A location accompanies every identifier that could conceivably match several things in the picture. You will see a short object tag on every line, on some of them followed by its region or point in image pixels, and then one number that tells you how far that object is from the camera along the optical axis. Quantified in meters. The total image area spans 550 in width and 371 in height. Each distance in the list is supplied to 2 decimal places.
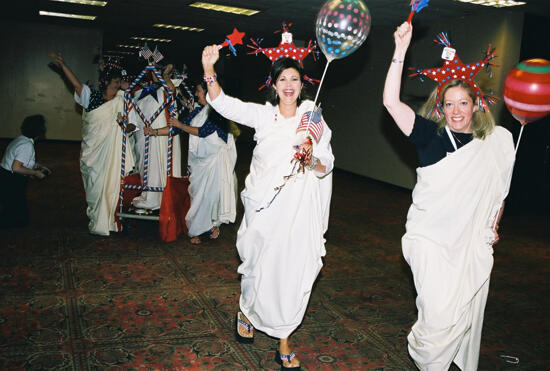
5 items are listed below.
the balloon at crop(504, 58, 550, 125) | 2.36
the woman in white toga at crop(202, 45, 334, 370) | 2.69
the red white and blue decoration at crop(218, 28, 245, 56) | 2.58
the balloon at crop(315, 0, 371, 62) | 2.41
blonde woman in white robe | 2.32
